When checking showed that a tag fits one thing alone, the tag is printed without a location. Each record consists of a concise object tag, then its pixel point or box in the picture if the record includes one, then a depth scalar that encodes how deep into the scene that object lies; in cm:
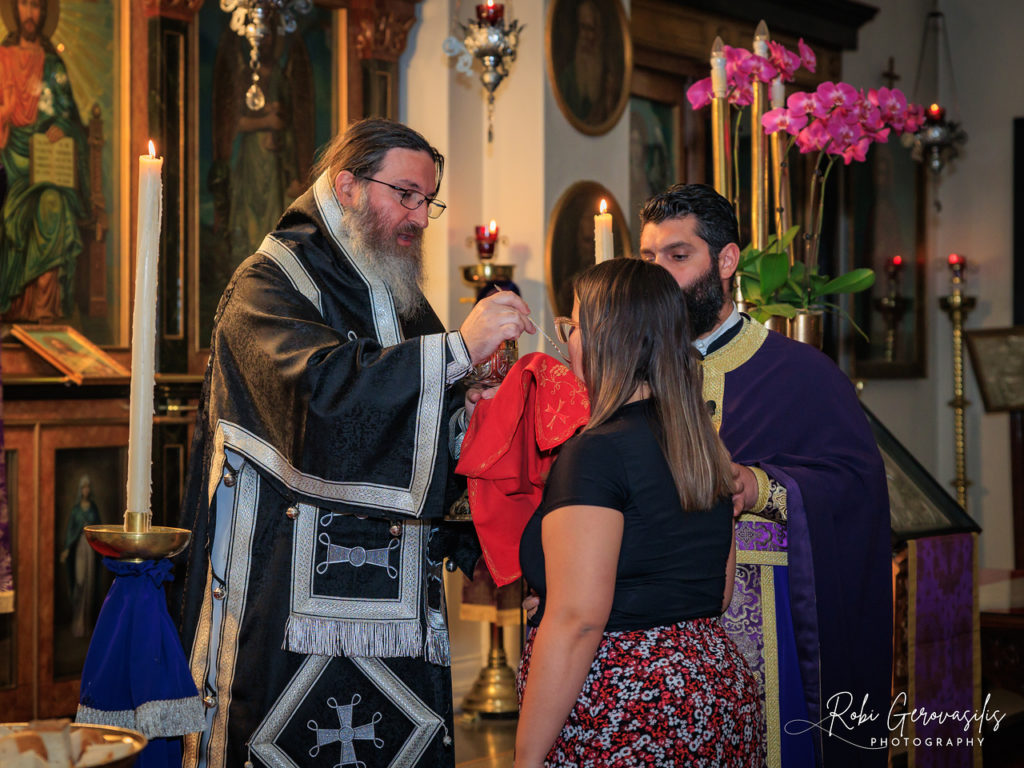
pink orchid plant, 338
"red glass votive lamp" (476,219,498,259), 530
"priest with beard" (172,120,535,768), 227
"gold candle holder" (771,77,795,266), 362
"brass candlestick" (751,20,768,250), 355
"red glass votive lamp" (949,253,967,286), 848
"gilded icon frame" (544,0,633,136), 595
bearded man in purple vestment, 266
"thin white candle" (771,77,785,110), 366
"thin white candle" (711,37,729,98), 342
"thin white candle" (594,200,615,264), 256
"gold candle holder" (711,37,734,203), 336
